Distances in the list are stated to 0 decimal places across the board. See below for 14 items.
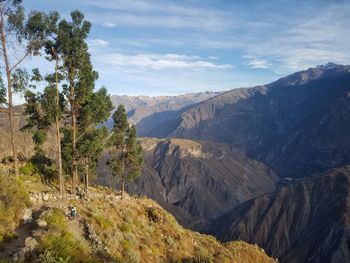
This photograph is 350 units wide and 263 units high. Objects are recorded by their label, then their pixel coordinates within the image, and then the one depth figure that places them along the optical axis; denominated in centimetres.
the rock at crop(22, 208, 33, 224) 1741
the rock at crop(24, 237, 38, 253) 1260
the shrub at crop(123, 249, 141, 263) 1912
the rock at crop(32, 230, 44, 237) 1421
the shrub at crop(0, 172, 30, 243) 1551
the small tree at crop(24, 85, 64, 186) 2919
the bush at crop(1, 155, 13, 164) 4538
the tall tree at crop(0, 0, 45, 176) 2523
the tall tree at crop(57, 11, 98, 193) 2942
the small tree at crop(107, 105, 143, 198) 5125
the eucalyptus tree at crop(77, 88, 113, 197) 3266
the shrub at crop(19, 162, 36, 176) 4199
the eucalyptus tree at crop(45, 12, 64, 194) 2855
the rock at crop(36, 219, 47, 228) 1632
